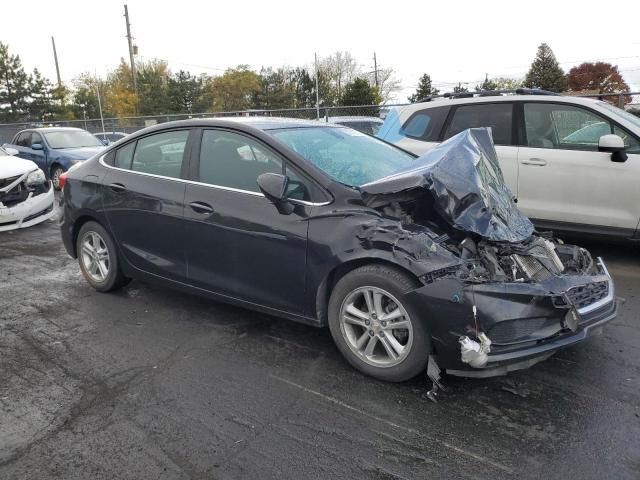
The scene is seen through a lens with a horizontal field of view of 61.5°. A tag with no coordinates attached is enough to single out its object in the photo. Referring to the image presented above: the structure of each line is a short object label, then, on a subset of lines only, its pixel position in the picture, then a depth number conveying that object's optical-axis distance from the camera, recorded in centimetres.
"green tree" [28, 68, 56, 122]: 5306
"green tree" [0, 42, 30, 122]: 5266
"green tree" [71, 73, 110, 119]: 5475
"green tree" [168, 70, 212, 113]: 4878
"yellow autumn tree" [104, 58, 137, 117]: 5181
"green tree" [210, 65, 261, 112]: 4800
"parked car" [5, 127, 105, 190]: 1267
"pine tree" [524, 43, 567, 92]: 6012
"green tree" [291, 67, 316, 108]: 5159
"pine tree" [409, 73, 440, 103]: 5025
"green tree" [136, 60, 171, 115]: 4888
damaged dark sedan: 301
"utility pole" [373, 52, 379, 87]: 6711
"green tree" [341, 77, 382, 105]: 3512
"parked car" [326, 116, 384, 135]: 1355
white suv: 552
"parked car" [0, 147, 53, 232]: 792
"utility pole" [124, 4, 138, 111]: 4871
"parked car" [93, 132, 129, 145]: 2066
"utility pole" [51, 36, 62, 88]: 5611
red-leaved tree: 6606
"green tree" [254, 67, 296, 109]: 4747
